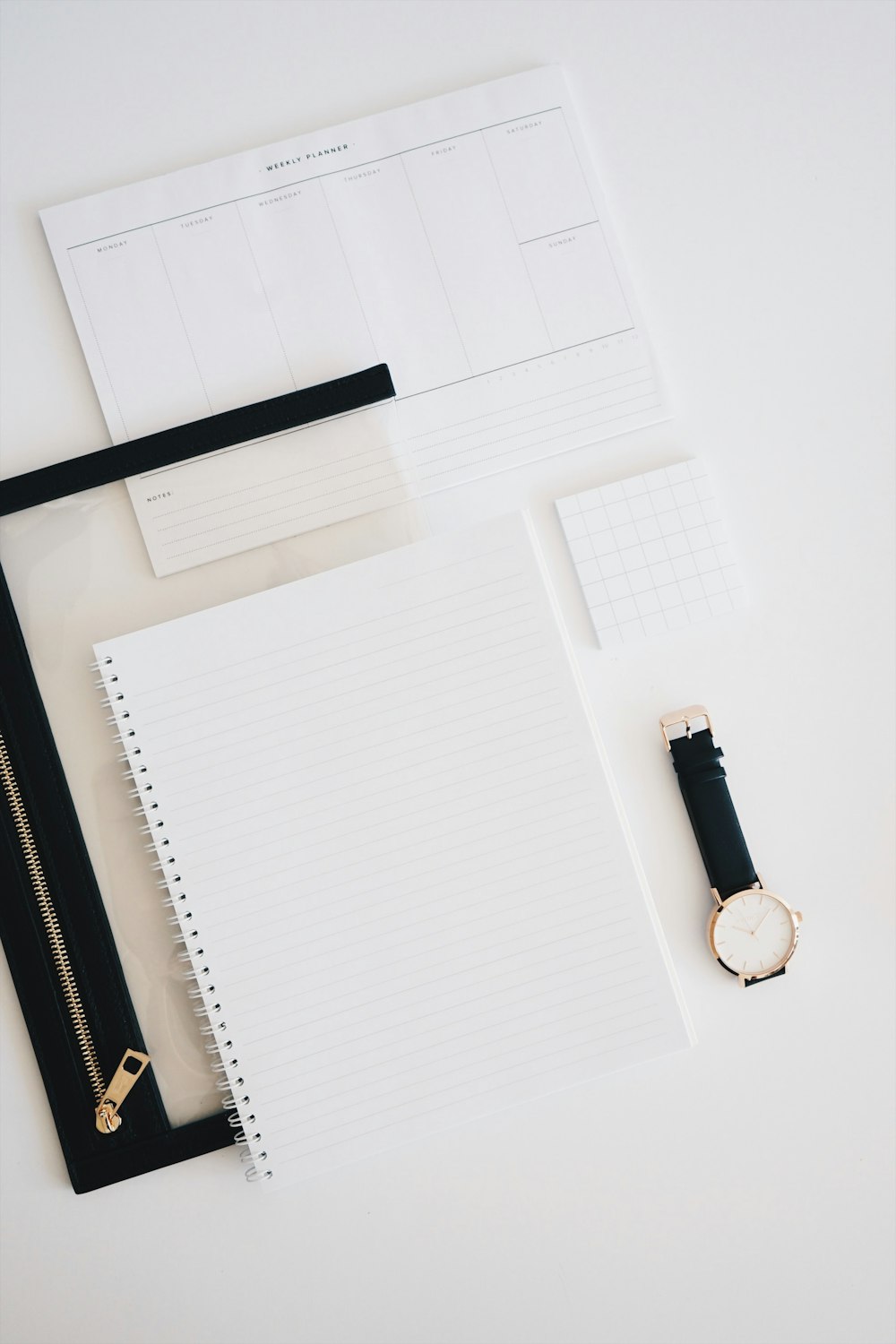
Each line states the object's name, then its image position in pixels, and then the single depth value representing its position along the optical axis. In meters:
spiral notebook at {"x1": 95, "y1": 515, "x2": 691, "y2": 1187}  0.97
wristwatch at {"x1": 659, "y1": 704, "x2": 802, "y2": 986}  1.01
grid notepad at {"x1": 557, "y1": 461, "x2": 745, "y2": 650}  1.05
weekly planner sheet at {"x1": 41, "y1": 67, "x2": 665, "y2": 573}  1.02
